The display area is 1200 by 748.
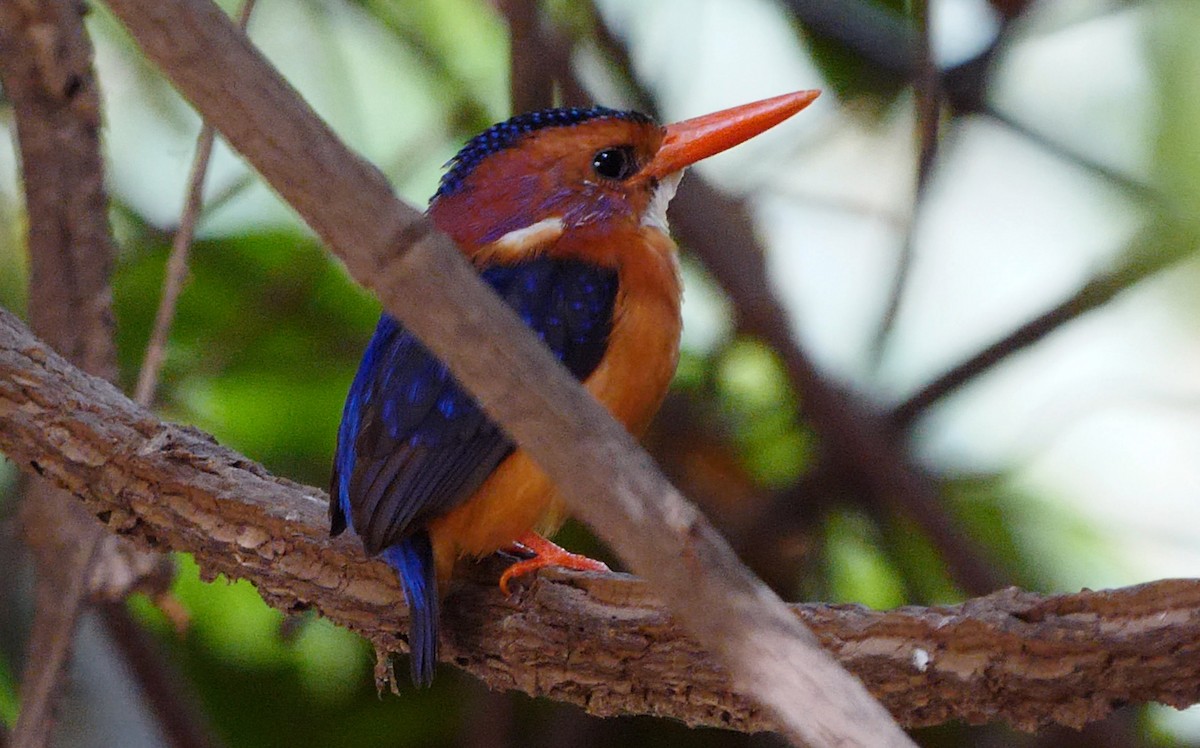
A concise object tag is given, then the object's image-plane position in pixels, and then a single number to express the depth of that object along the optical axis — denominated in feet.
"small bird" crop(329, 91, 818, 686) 15.47
